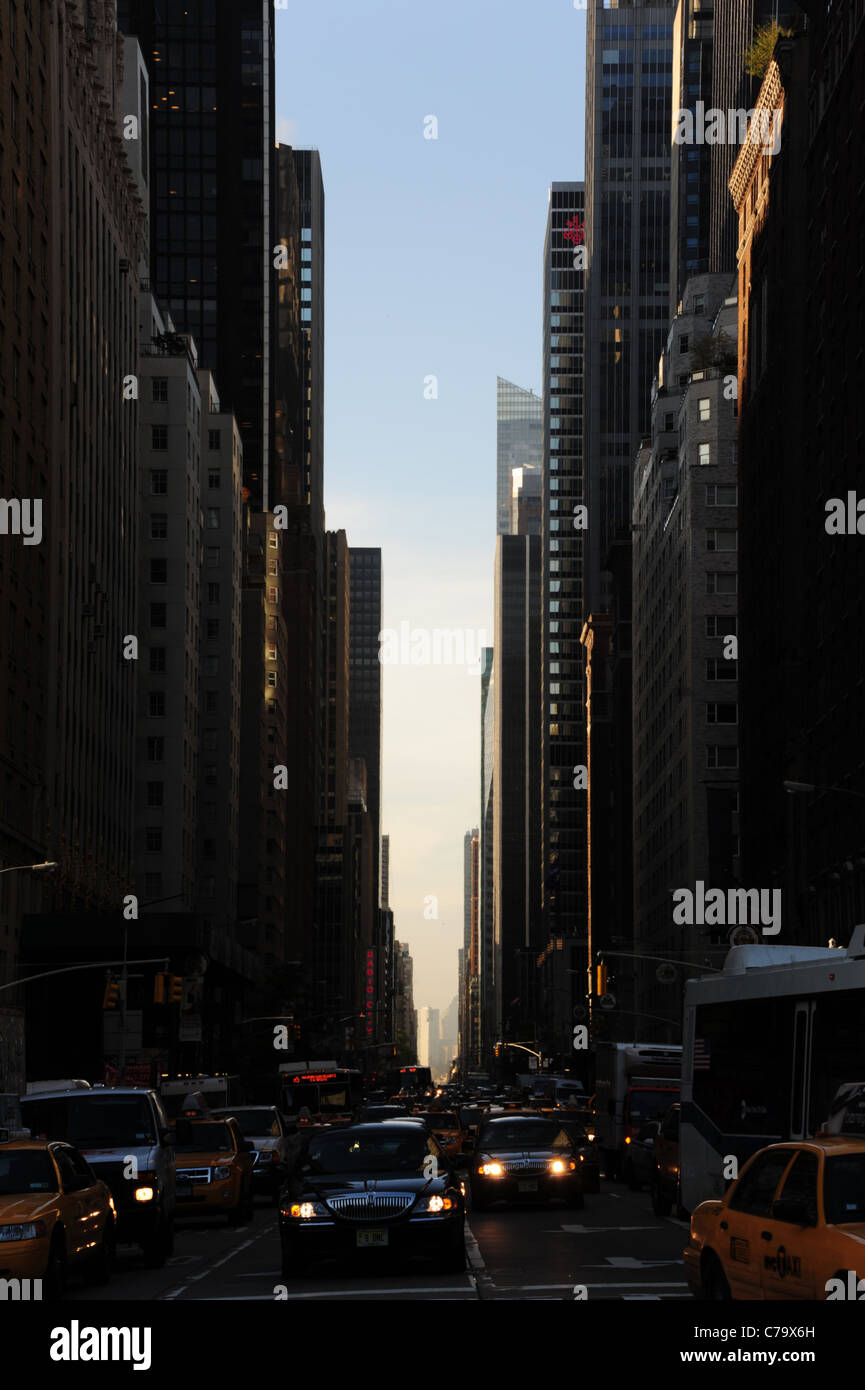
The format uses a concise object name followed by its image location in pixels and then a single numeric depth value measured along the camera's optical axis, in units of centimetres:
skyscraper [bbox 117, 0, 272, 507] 18338
